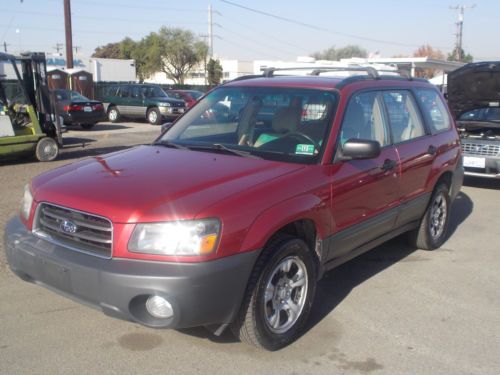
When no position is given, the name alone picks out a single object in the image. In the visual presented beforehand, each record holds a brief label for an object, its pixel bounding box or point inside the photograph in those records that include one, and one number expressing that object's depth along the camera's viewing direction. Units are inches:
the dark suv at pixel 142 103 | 896.3
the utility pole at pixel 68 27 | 1042.1
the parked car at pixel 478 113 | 359.6
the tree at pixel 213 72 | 2086.6
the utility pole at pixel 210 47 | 2284.1
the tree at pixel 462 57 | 3063.5
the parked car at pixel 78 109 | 762.2
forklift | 447.4
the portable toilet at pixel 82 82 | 1105.4
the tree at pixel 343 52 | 3075.5
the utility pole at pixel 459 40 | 2591.0
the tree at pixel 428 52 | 3723.4
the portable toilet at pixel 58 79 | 1064.8
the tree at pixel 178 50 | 2529.5
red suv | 120.9
